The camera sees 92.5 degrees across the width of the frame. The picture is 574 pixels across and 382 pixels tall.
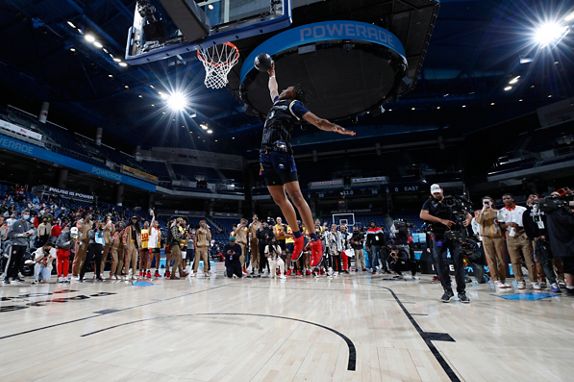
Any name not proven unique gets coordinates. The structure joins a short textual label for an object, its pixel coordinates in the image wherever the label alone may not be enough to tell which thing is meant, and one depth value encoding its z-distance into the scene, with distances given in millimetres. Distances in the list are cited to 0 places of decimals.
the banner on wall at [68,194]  19500
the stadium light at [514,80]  19714
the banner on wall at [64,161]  17172
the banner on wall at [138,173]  25266
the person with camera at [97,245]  8766
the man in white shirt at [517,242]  5883
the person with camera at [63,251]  8492
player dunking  3311
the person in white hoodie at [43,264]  8094
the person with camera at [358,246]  11812
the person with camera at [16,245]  7695
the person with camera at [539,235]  5570
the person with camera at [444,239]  4703
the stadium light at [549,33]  15586
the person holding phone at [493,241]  6168
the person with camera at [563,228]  4996
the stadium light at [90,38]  14939
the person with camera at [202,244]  9961
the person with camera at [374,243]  10523
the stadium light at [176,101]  21469
